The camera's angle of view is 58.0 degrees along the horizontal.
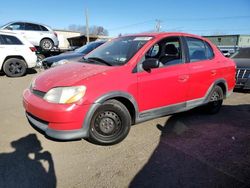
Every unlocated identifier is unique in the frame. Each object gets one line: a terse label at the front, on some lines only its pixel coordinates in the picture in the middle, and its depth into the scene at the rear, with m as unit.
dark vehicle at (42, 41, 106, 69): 7.66
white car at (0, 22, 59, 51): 12.30
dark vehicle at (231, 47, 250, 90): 7.00
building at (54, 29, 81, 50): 40.59
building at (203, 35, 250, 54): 46.17
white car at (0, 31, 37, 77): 8.84
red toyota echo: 3.05
